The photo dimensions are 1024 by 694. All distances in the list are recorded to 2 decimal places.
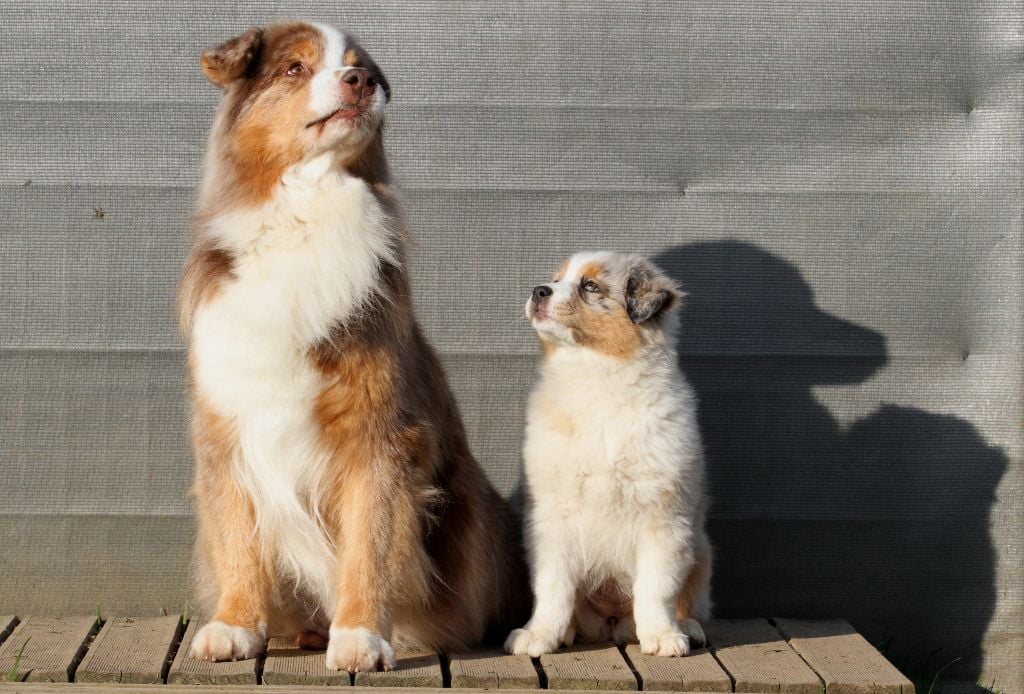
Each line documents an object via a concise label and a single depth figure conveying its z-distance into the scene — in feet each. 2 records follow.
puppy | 11.32
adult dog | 10.55
